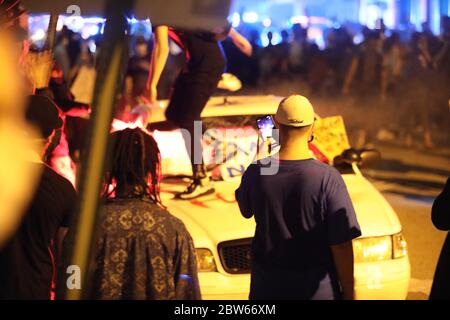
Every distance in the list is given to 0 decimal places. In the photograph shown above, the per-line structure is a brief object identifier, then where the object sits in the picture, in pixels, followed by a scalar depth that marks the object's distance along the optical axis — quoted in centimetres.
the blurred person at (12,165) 525
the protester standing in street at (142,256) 579
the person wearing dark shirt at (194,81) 1005
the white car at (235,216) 855
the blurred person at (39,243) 593
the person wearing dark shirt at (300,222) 609
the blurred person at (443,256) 623
